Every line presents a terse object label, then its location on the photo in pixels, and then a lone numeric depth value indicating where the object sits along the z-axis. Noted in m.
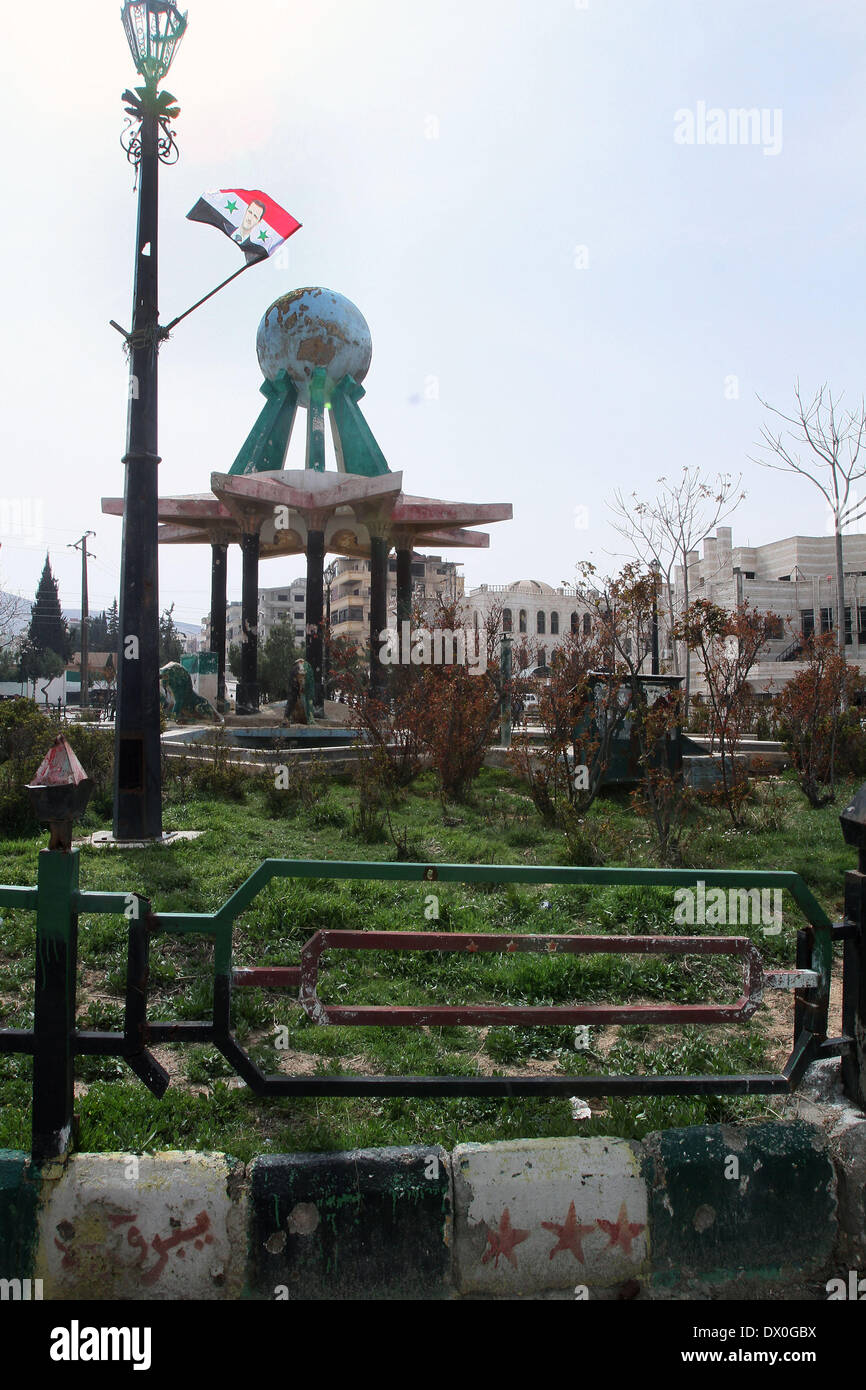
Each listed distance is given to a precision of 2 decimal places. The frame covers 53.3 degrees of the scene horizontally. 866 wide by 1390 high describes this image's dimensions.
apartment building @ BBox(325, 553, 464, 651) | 64.62
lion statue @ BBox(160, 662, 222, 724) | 17.70
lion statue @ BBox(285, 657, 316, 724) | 15.23
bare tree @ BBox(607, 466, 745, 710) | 27.08
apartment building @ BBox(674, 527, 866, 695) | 41.62
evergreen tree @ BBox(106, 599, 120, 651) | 59.65
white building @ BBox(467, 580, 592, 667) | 56.41
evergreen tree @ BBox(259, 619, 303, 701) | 39.94
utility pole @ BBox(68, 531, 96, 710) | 39.41
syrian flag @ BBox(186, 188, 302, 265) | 8.11
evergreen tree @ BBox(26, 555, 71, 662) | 60.94
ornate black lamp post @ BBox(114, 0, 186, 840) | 7.36
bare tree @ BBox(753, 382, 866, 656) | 19.89
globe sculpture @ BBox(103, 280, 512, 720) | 19.58
